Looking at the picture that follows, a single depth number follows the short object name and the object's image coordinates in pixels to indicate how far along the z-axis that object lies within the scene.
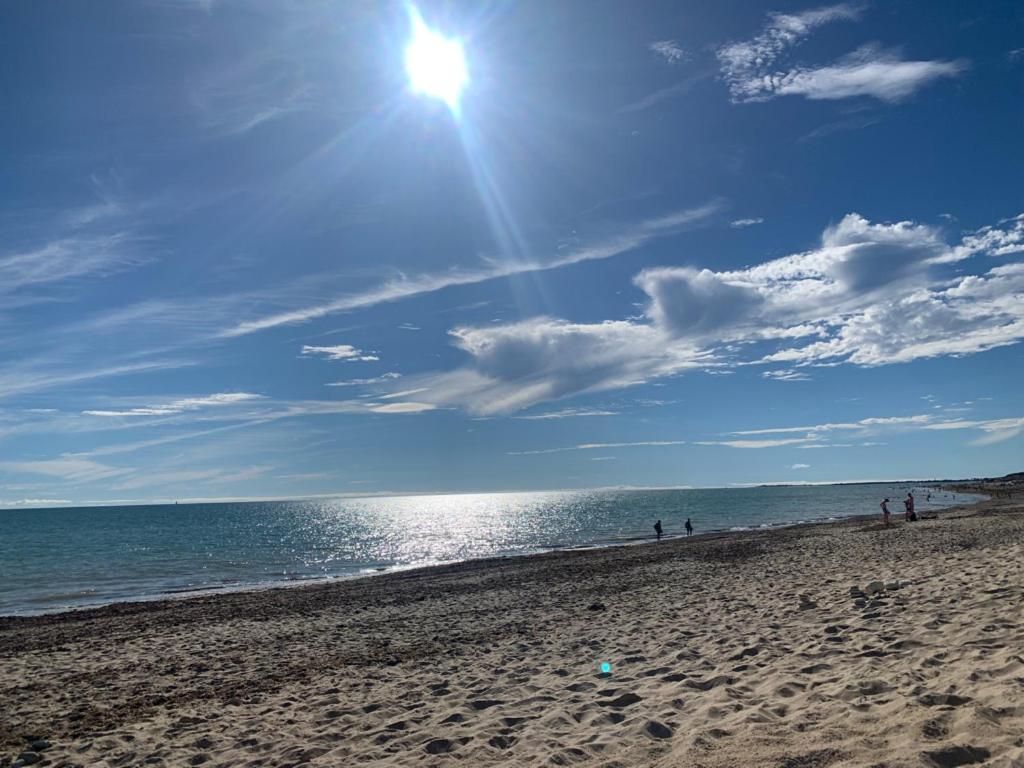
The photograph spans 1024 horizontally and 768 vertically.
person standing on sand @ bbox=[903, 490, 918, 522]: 41.01
